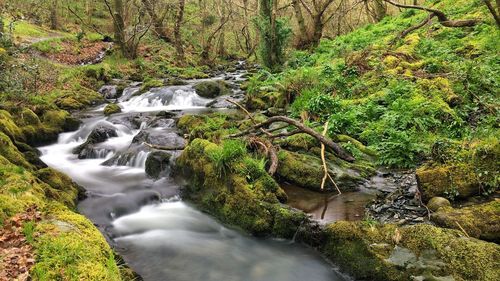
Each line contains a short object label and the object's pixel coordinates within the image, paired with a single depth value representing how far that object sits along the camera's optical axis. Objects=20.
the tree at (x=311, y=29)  24.12
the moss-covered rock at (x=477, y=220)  5.34
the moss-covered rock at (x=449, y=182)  6.41
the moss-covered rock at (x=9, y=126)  10.15
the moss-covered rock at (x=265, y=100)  14.52
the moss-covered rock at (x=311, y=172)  8.02
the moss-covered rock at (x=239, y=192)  6.83
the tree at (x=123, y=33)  25.59
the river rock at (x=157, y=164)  9.84
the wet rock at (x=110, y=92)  20.22
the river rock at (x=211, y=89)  19.94
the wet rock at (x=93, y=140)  11.95
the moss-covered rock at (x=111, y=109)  16.57
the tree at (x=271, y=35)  19.94
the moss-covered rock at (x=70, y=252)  3.91
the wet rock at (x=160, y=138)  11.16
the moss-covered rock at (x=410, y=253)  4.67
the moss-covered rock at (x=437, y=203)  6.27
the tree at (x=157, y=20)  27.89
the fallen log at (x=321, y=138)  8.82
